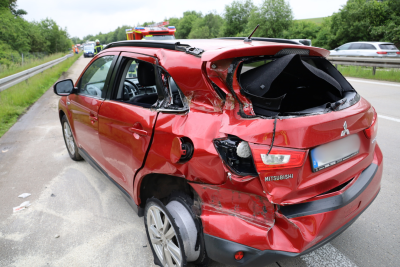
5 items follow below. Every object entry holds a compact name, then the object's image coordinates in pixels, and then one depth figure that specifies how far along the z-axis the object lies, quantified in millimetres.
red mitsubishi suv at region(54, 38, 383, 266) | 1587
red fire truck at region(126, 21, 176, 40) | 16344
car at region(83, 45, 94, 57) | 42331
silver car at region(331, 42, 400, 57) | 16633
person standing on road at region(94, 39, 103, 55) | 19023
